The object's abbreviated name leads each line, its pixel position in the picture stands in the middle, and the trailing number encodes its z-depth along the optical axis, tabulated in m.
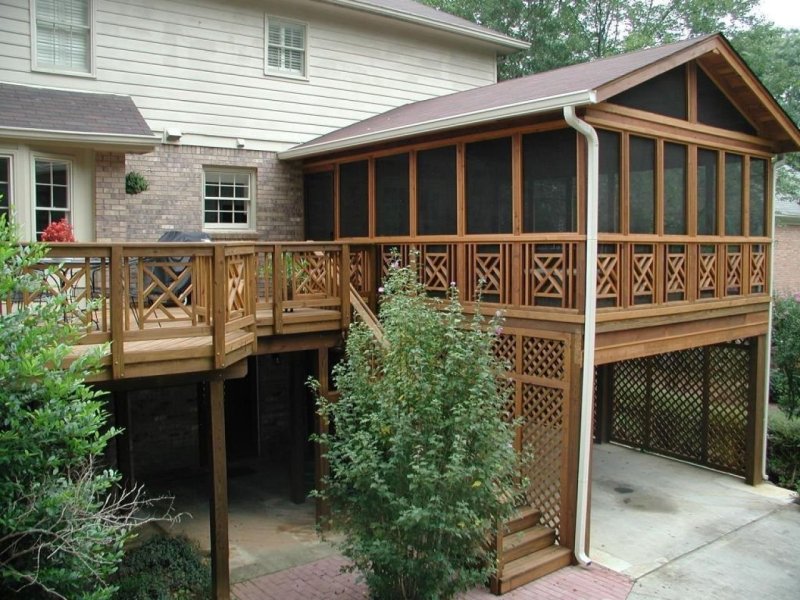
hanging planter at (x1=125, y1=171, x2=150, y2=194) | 10.42
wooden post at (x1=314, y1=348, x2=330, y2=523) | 9.02
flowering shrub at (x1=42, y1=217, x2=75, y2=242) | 7.62
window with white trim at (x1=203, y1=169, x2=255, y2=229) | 11.67
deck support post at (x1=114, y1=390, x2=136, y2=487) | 9.87
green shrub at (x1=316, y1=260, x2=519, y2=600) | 5.84
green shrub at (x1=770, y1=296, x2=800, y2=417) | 13.84
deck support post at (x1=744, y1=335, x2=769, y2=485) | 11.41
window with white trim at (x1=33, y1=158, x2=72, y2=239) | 9.55
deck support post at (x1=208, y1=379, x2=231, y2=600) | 7.03
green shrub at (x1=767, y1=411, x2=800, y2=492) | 11.90
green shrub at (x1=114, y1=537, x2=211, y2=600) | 6.66
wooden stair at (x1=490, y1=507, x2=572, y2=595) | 7.62
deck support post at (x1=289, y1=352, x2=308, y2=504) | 10.26
